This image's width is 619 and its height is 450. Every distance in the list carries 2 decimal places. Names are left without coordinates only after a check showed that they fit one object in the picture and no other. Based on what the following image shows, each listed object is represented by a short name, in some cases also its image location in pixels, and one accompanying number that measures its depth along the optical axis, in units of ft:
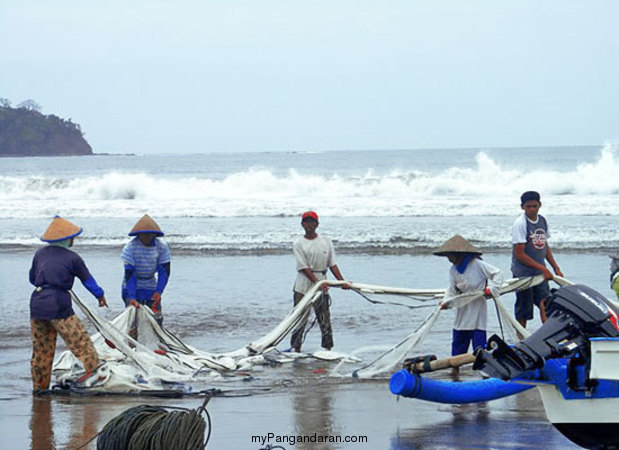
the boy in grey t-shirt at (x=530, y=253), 56.54
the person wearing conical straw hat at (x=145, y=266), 55.67
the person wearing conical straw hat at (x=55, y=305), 48.16
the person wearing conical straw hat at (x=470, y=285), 49.26
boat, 32.50
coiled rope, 32.30
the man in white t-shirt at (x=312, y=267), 59.82
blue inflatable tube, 40.45
